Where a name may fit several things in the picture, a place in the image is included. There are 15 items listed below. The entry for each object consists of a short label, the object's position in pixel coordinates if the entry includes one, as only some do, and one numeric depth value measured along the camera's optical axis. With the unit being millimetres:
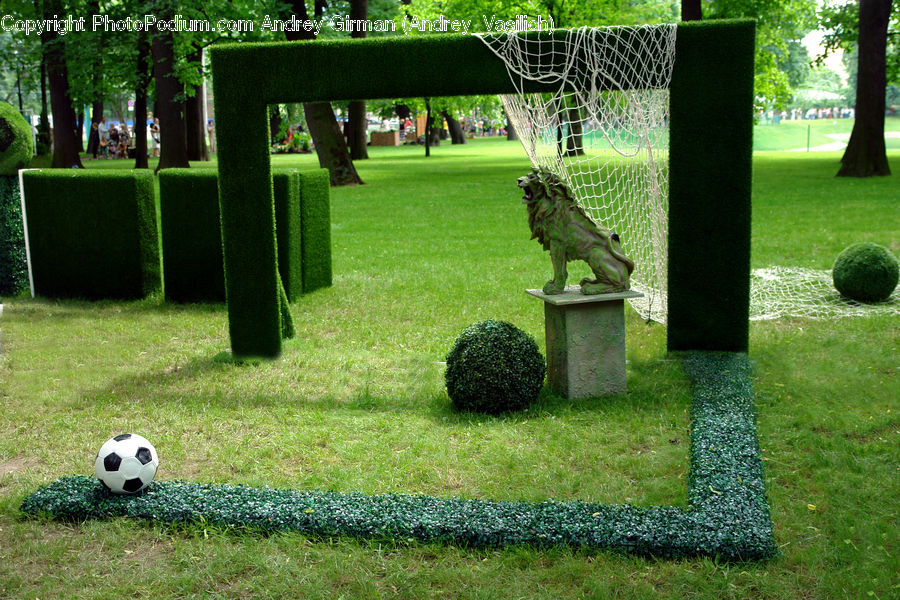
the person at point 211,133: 45500
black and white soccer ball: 4570
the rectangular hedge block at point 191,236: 9820
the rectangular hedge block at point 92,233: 10133
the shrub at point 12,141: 10016
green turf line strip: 4070
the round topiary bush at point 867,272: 8984
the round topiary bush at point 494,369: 5922
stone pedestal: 6285
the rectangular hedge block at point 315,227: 10180
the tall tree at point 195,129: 29325
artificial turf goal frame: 6816
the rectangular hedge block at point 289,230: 9312
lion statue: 6402
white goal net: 6691
